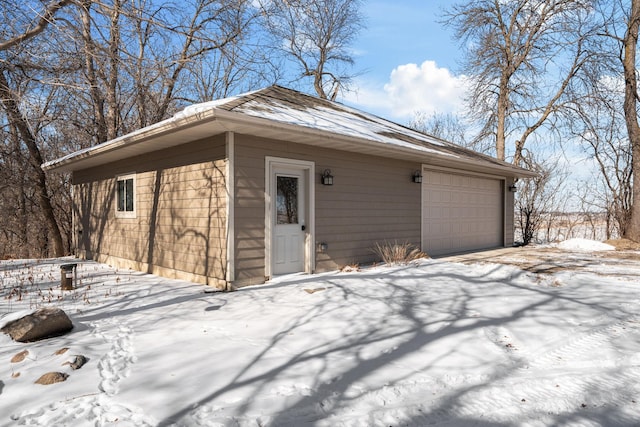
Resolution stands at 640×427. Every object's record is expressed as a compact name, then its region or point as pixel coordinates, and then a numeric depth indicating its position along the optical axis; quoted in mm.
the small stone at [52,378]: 2748
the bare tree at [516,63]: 15508
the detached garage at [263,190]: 6047
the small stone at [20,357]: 3125
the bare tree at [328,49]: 18406
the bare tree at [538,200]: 14805
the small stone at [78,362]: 2992
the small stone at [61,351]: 3228
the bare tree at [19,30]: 5340
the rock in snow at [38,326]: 3576
